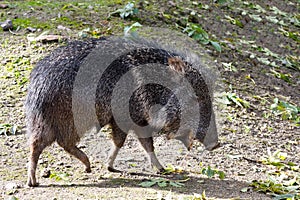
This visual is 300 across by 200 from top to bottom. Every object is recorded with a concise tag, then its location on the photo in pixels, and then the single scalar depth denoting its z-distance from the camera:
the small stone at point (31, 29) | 15.45
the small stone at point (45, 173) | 10.07
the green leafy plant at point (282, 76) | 16.22
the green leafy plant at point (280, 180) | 10.03
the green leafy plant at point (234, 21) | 19.03
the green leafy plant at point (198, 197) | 8.95
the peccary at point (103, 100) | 9.52
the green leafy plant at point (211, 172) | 10.29
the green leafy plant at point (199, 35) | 16.19
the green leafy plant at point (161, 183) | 9.82
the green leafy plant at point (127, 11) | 16.37
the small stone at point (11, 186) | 9.34
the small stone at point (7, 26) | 15.59
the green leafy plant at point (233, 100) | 13.74
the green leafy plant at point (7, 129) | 11.57
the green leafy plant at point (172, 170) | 10.80
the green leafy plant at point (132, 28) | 14.65
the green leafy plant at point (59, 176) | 9.95
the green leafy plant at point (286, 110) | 13.95
